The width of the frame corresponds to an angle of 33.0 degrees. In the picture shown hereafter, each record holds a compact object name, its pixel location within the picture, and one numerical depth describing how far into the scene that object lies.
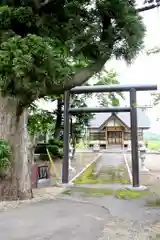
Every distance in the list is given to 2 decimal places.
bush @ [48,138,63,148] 16.27
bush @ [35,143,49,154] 15.72
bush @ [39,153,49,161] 14.96
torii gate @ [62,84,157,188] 7.59
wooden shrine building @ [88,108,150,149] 28.31
